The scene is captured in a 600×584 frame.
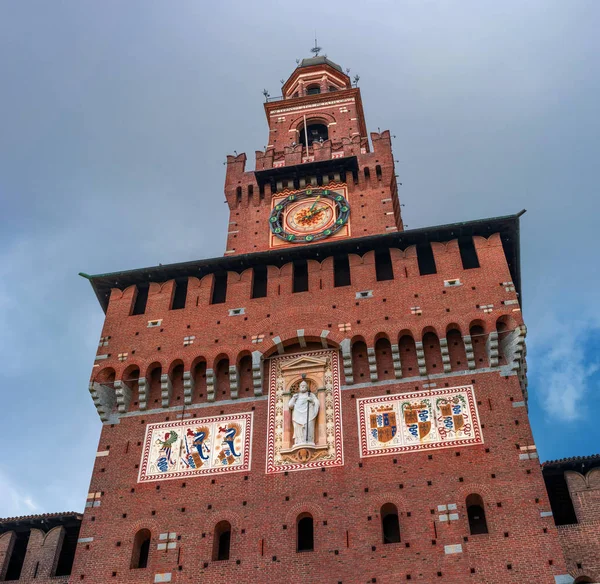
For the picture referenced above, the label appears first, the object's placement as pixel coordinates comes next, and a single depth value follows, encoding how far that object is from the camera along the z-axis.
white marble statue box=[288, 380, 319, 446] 20.48
